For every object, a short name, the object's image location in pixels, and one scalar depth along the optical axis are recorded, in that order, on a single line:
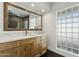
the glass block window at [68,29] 1.69
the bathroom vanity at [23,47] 0.94
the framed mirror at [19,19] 1.42
